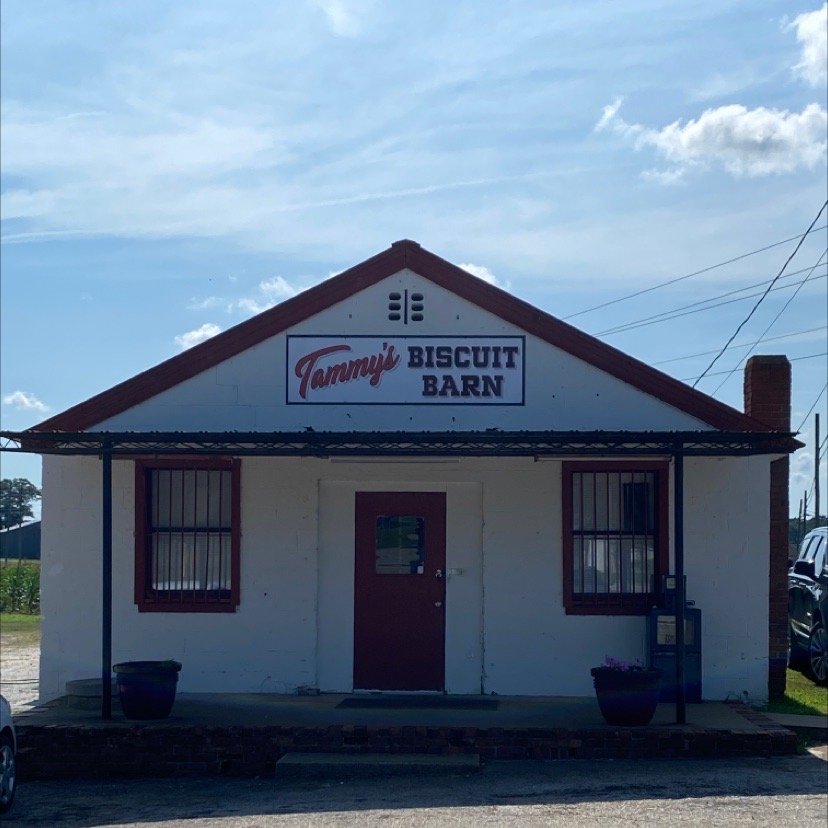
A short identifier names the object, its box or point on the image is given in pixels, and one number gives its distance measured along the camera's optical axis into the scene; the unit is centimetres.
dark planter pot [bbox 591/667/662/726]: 1139
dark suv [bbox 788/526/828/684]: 1555
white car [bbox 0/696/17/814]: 927
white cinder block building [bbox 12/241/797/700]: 1336
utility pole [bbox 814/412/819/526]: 3791
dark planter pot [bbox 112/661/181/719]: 1169
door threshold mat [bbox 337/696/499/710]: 1253
